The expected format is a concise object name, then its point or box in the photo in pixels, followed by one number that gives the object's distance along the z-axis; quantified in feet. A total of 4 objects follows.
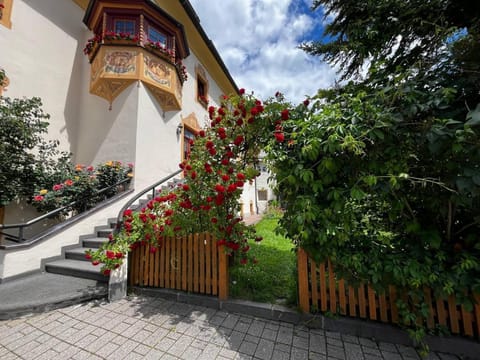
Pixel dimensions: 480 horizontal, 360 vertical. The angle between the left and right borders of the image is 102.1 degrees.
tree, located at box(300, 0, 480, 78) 8.72
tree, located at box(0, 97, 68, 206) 12.15
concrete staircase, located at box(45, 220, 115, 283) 10.17
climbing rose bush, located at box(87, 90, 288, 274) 8.01
